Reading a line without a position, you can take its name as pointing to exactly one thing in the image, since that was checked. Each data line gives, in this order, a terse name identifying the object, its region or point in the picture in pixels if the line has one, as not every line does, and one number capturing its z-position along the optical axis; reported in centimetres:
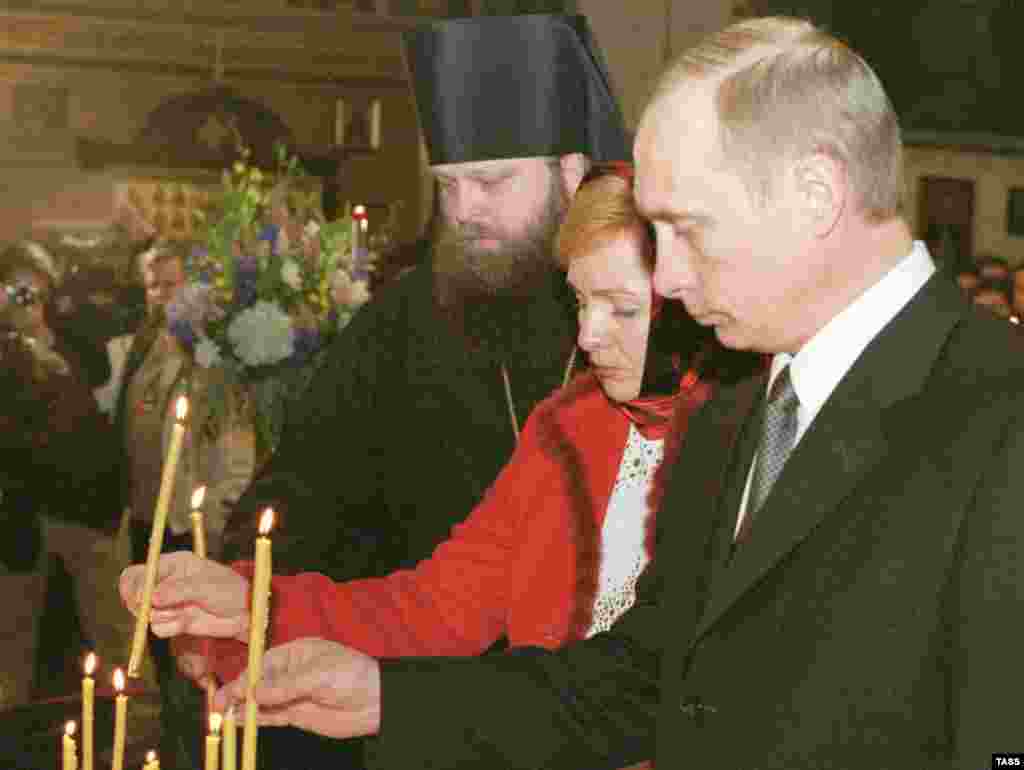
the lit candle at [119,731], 176
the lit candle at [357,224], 525
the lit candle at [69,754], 164
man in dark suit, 159
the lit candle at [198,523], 186
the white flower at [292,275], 509
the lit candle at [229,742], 151
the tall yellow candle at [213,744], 161
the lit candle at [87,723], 167
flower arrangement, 496
